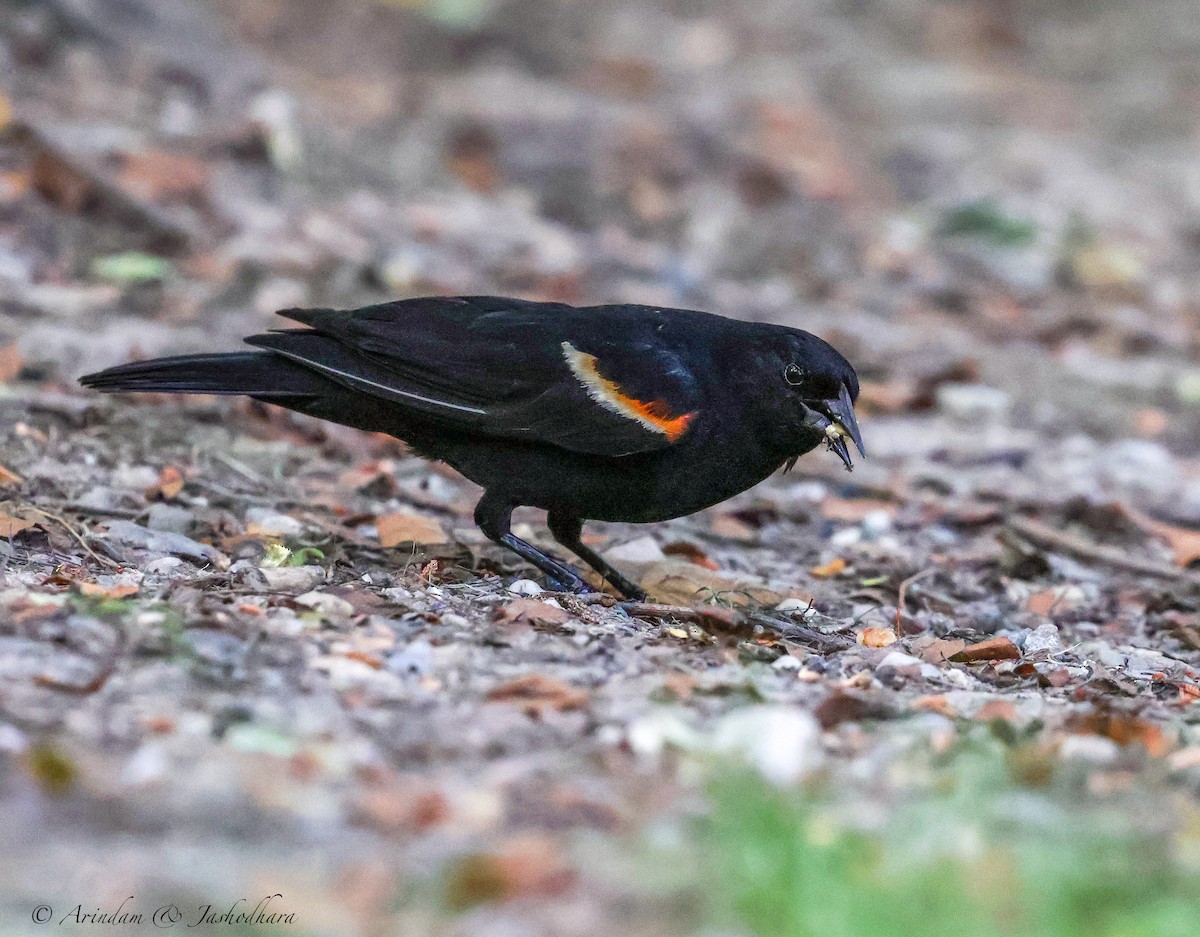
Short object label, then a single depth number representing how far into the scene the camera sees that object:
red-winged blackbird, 8.48
